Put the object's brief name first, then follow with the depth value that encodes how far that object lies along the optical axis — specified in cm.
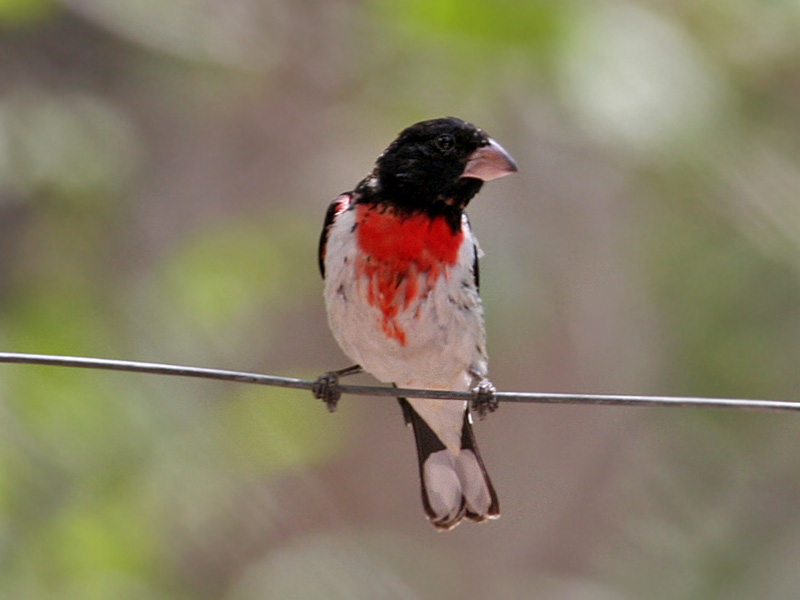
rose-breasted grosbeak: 700
